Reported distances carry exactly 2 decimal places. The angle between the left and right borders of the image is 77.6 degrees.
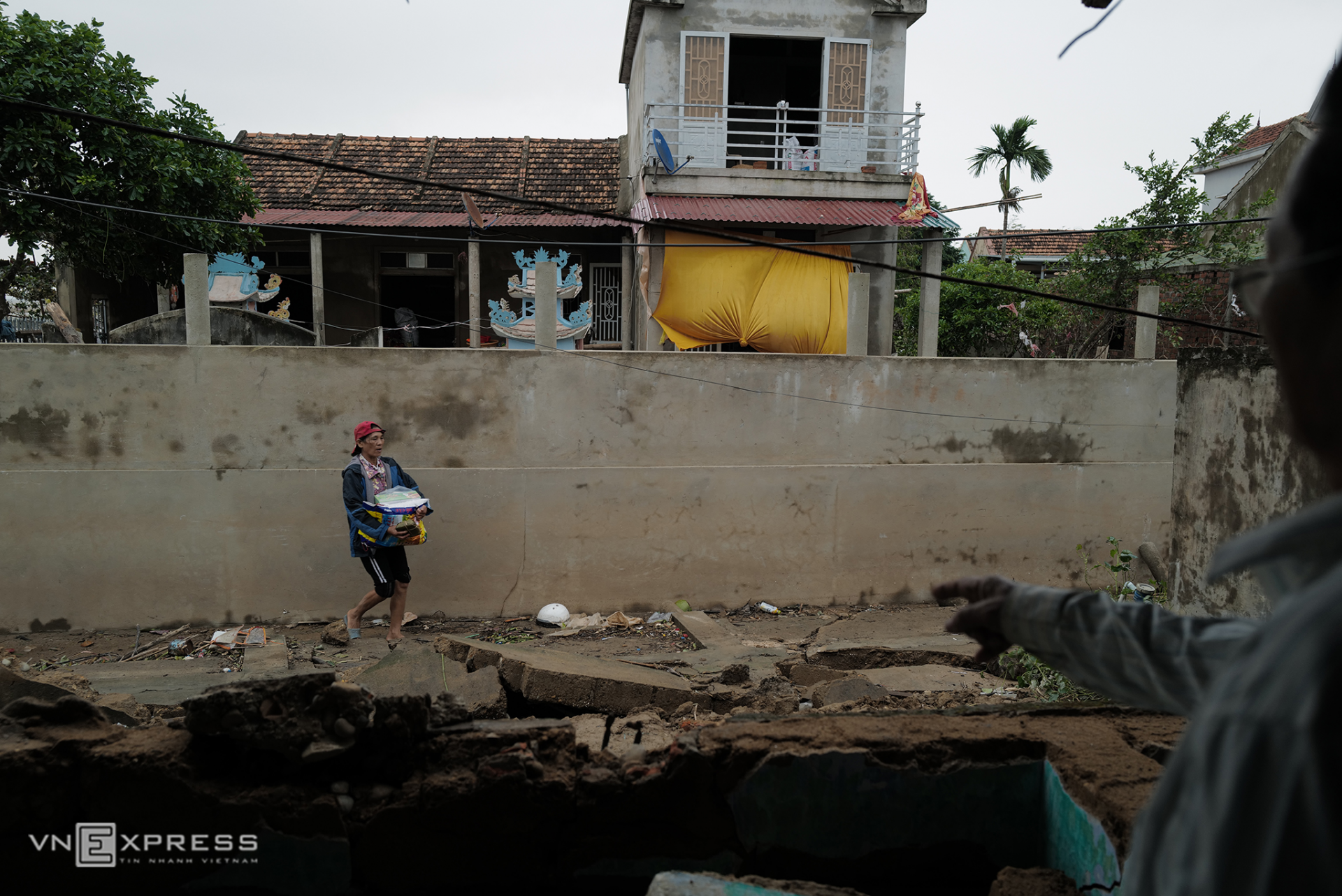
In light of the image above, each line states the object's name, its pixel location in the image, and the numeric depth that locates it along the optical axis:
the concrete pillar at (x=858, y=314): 8.44
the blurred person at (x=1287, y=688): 0.72
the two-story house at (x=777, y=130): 12.29
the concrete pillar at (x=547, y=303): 7.75
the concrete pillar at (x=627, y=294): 13.57
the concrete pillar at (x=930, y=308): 10.27
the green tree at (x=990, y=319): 13.30
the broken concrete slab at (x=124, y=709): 4.50
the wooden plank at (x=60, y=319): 11.78
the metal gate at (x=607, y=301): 14.41
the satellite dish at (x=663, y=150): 12.05
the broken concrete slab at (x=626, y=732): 3.81
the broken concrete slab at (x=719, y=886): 2.62
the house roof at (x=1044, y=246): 24.94
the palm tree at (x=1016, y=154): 26.55
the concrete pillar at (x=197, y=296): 7.07
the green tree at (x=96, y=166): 8.34
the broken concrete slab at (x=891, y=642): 6.86
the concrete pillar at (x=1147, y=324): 8.42
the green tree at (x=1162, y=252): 11.89
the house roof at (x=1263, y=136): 21.27
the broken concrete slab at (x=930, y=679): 6.08
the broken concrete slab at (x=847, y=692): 5.47
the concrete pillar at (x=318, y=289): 12.41
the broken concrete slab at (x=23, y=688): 4.78
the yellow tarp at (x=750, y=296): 12.09
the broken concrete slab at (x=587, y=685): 5.07
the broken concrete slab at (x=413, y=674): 5.16
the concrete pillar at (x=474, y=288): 12.27
